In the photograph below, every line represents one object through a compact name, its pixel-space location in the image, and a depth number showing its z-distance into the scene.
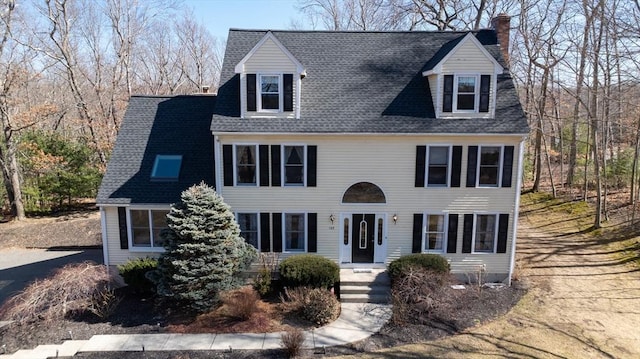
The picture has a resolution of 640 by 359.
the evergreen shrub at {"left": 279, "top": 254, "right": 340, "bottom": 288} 12.88
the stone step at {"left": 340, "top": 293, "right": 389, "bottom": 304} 13.03
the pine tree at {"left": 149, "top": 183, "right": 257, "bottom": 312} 11.78
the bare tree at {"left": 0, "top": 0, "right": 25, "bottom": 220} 22.24
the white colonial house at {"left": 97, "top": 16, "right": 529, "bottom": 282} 13.56
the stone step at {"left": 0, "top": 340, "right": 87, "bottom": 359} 10.03
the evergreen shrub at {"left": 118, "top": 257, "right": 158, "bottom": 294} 13.28
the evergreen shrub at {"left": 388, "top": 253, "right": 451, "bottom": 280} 13.02
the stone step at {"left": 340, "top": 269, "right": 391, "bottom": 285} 13.49
